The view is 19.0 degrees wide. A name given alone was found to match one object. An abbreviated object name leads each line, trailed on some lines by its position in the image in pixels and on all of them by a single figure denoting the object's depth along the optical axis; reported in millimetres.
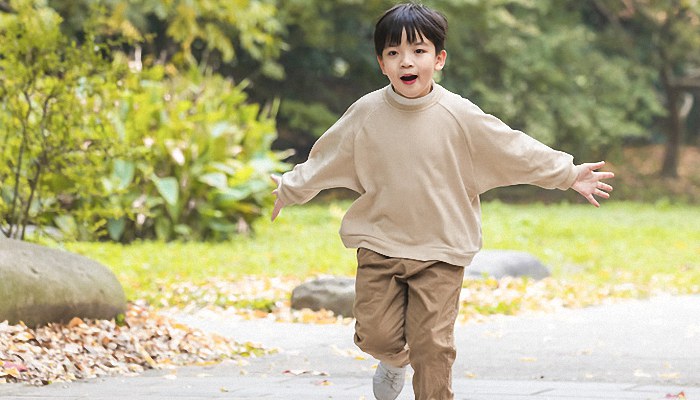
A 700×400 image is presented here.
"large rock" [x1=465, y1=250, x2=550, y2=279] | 18932
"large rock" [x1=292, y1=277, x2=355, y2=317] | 14910
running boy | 7489
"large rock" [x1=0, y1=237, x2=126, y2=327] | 11183
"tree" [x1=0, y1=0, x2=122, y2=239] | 14015
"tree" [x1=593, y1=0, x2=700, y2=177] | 45960
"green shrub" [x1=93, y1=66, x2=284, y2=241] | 24156
